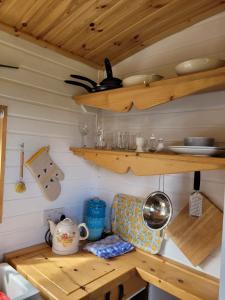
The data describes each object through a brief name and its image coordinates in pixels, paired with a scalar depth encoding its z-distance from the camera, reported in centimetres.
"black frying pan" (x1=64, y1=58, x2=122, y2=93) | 144
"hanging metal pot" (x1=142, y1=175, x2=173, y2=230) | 134
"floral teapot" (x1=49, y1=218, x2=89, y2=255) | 142
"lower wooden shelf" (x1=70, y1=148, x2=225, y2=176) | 101
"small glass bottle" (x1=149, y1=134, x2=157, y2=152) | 143
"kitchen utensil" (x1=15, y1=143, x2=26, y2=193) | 139
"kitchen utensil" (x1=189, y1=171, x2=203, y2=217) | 126
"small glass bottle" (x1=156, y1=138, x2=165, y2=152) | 134
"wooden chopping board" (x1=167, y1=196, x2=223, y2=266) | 122
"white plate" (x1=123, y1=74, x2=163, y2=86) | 128
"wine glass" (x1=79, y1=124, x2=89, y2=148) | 171
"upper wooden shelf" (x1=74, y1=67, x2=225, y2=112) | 100
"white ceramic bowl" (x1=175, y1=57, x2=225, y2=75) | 102
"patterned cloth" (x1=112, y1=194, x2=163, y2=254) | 147
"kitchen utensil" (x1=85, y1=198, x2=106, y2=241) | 166
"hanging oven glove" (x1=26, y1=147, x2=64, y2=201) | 146
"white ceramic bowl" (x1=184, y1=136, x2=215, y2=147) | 111
